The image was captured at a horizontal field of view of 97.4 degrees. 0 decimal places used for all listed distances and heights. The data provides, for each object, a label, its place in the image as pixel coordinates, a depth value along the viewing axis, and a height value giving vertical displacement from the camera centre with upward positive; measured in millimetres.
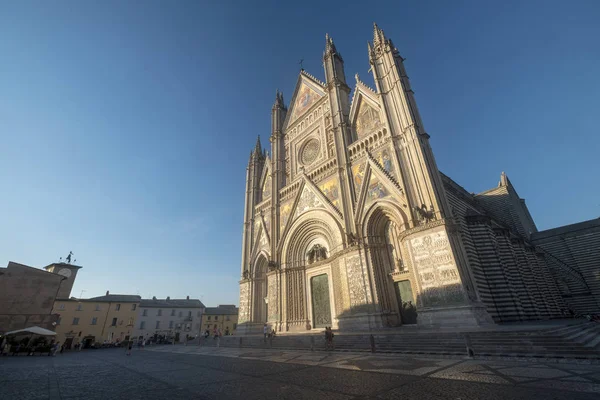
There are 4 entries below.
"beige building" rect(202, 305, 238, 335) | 50406 +1921
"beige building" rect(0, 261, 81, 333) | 22922 +3597
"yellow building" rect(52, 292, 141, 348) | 33312 +2023
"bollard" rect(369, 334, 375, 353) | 9580 -705
